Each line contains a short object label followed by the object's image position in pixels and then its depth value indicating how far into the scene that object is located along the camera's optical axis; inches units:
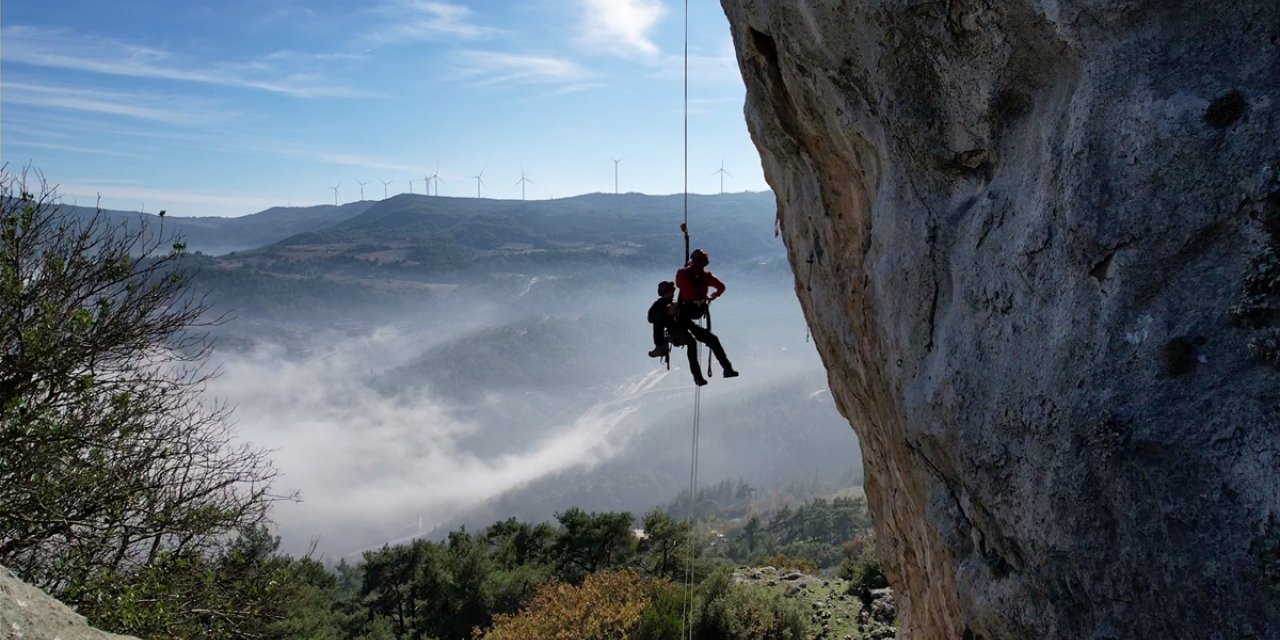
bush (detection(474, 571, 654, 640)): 593.0
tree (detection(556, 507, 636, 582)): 1100.5
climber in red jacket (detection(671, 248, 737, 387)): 431.2
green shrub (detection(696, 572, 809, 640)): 574.9
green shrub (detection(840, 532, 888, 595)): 715.4
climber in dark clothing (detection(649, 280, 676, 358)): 447.5
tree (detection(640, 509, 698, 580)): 1051.3
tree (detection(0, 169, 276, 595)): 360.8
